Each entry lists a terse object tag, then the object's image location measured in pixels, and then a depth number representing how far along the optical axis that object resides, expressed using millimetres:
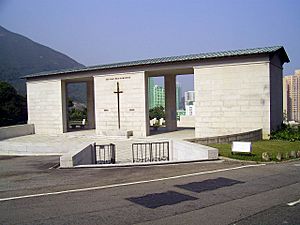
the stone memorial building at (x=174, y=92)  23500
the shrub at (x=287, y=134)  21908
